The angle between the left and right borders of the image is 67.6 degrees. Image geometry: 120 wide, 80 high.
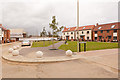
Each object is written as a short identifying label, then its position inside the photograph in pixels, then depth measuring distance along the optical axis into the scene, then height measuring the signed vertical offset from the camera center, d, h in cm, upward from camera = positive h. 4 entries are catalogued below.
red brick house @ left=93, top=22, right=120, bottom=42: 3740 +269
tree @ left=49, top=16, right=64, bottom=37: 1444 +191
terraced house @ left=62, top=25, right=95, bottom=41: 4777 +309
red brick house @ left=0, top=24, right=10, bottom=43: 3877 +131
